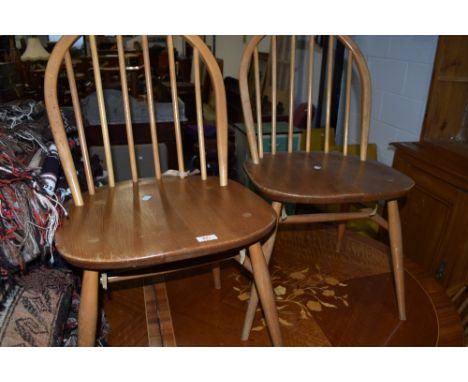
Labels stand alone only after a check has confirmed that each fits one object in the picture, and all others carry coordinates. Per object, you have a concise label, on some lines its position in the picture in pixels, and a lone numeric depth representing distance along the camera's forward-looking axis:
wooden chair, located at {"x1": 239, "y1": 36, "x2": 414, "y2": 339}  0.86
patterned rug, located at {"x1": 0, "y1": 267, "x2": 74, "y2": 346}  0.64
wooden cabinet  1.19
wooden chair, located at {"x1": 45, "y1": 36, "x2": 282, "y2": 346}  0.63
